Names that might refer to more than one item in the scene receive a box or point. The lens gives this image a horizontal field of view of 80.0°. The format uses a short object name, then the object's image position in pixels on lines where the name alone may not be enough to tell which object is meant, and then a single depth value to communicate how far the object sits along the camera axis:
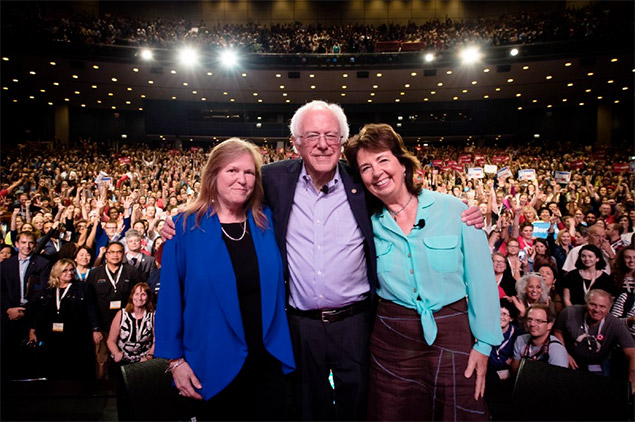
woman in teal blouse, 1.59
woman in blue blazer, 1.57
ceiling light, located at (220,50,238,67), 15.53
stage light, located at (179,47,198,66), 15.02
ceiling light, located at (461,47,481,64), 14.81
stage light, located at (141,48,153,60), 14.77
